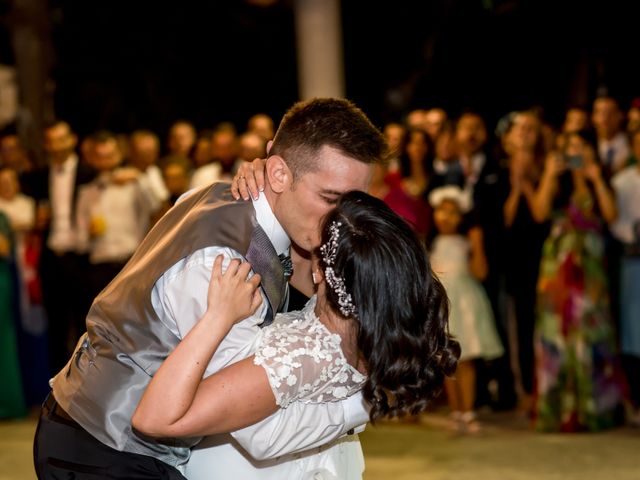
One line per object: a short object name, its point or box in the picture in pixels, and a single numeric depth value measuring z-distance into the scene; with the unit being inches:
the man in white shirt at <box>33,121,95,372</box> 314.3
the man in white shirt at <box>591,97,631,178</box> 288.5
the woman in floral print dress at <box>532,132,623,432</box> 264.5
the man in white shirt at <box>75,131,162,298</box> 305.1
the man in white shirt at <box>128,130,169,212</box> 323.3
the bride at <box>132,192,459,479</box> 102.2
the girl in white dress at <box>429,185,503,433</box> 272.7
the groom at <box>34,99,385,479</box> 107.9
